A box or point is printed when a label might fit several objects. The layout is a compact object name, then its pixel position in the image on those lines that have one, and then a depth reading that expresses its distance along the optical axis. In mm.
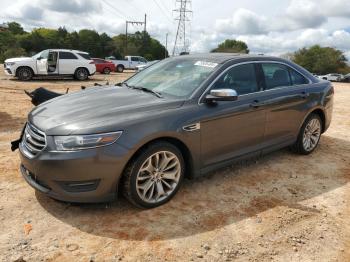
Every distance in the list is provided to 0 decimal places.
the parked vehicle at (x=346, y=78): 41812
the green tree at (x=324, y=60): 85250
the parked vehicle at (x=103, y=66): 27438
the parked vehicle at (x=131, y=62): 35638
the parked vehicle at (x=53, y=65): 17047
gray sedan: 3414
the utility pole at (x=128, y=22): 63219
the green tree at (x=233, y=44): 106750
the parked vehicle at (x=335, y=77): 43638
